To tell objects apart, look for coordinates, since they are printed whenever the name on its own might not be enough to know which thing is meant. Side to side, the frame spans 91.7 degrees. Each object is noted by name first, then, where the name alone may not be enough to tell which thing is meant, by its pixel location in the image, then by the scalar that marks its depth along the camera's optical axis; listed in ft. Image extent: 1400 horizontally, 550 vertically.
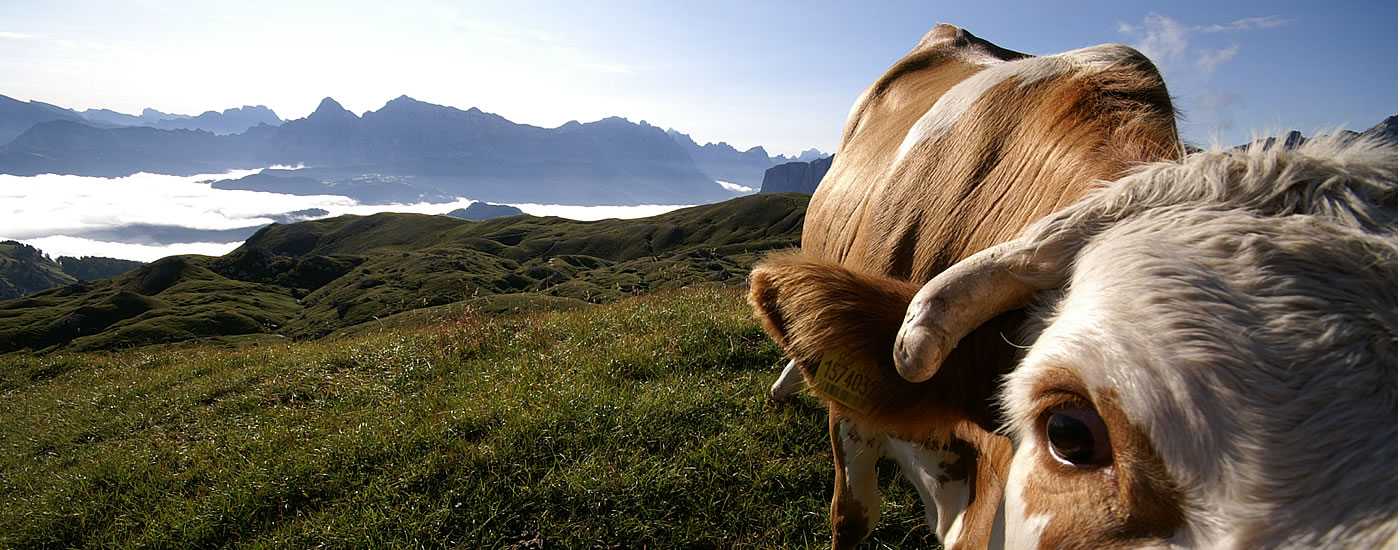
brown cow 1.81
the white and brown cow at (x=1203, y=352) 1.08
